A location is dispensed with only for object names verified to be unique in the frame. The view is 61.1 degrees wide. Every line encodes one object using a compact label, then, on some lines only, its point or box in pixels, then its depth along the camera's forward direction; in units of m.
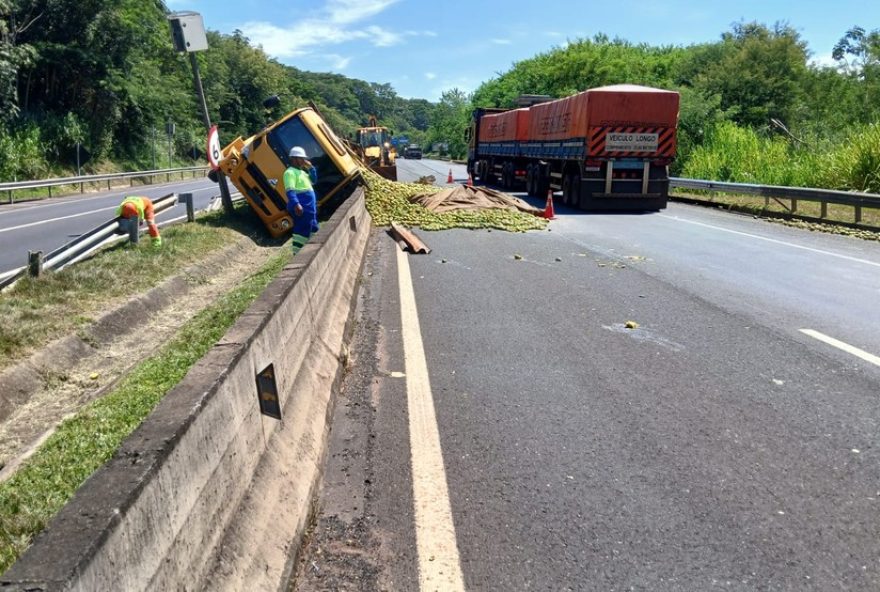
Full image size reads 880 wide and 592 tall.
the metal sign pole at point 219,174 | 13.78
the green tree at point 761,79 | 39.75
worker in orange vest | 11.41
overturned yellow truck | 14.18
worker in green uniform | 10.10
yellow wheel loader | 30.67
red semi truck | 19.62
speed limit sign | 13.61
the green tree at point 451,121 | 86.00
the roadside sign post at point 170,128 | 37.22
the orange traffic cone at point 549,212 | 17.73
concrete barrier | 1.82
